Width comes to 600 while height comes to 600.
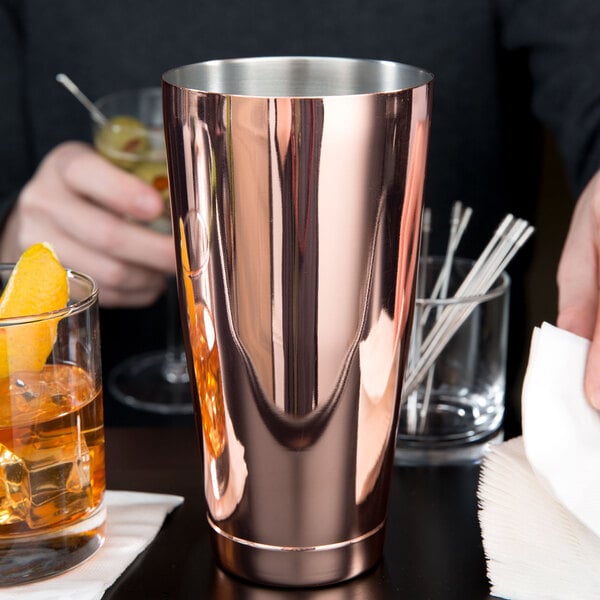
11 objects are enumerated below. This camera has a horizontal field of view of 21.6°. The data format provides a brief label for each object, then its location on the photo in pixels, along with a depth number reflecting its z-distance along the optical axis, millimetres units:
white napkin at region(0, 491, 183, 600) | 560
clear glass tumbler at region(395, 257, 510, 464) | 685
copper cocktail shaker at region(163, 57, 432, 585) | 523
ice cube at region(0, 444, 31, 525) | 553
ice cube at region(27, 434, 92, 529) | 560
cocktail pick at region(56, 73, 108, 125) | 966
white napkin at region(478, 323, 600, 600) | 558
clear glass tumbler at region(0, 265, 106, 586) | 552
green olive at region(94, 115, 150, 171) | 971
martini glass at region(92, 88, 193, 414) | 970
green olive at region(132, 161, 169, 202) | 959
